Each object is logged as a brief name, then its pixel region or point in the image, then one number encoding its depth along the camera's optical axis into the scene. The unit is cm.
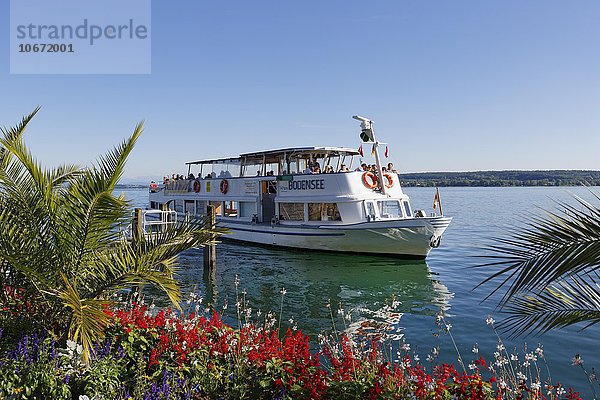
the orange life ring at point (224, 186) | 2659
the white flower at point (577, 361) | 420
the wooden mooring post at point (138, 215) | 1528
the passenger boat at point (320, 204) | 1964
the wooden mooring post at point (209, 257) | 1842
